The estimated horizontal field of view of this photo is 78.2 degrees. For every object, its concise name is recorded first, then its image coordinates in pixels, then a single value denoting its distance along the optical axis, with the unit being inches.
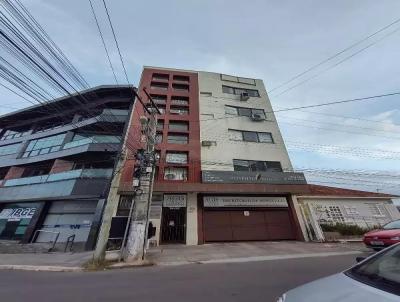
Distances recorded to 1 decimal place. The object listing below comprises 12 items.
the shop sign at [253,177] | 729.0
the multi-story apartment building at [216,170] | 704.4
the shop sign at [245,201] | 730.8
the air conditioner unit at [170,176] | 773.3
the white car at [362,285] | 82.2
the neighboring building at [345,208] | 736.3
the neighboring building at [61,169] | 762.8
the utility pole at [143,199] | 394.6
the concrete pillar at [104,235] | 397.2
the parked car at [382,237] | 362.3
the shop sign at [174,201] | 714.8
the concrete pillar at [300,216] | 705.3
